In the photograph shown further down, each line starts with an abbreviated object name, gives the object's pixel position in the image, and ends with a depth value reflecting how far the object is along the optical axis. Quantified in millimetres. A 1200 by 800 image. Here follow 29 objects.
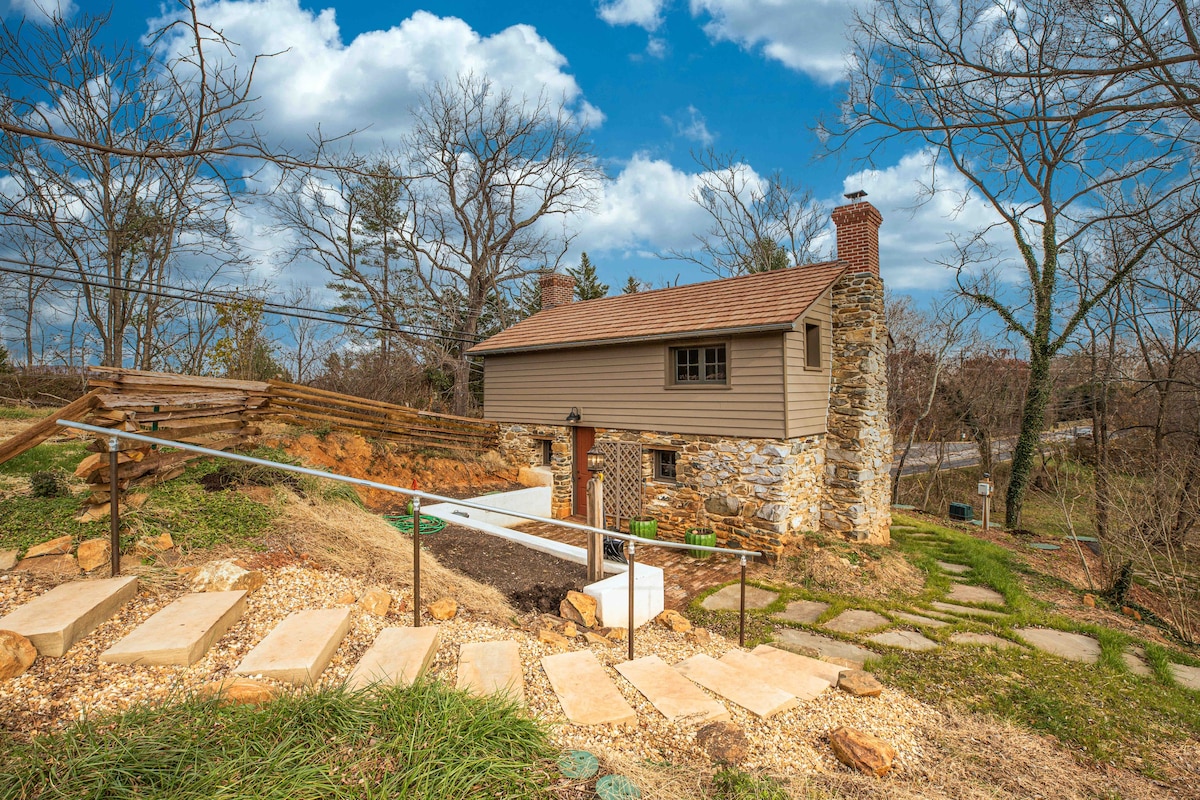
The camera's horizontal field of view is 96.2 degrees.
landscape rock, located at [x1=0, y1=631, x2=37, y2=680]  2461
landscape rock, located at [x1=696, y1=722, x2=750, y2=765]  2719
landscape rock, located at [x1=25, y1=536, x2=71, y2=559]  3783
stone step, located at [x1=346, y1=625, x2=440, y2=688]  2789
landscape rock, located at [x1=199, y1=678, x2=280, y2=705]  2406
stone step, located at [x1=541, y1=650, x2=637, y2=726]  2973
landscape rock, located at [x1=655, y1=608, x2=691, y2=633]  5621
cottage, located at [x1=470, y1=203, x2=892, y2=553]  9641
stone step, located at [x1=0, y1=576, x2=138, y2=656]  2705
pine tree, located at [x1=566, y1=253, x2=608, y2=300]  27923
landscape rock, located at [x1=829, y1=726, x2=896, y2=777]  2834
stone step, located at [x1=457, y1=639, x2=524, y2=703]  2928
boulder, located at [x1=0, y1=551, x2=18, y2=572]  3644
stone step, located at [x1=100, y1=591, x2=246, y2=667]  2736
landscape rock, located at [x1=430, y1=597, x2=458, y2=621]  4176
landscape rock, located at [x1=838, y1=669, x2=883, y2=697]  3863
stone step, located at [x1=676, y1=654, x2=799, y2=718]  3459
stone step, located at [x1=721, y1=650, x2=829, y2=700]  3816
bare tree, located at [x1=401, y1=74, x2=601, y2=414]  20688
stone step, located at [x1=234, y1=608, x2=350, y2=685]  2709
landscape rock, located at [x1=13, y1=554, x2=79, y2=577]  3641
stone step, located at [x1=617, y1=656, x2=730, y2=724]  3176
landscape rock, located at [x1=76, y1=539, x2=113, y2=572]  3770
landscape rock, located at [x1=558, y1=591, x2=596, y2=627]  5336
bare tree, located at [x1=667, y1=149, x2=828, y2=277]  21375
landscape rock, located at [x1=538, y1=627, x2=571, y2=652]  4102
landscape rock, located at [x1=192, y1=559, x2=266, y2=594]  3729
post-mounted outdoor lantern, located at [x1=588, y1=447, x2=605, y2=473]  10050
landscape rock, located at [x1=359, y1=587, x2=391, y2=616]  3900
